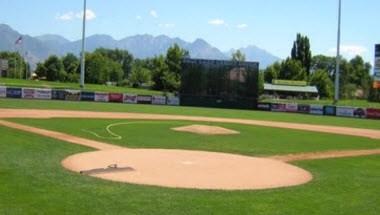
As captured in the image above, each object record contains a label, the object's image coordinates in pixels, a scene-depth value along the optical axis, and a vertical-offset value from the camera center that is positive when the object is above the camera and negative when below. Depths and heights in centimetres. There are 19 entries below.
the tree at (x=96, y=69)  13150 +445
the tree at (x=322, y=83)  12581 +254
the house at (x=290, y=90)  11588 +71
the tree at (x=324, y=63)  16320 +928
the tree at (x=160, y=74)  9638 +270
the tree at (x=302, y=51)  12081 +930
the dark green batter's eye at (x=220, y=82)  6059 +97
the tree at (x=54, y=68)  13312 +436
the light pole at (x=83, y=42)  6660 +549
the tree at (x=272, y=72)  12369 +464
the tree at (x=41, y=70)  13577 +388
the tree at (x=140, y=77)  13544 +298
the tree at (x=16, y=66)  14225 +519
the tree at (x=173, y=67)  9474 +400
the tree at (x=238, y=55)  11512 +762
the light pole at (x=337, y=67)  6766 +346
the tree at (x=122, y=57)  18588 +1049
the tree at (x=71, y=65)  13350 +543
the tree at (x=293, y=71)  11788 +485
